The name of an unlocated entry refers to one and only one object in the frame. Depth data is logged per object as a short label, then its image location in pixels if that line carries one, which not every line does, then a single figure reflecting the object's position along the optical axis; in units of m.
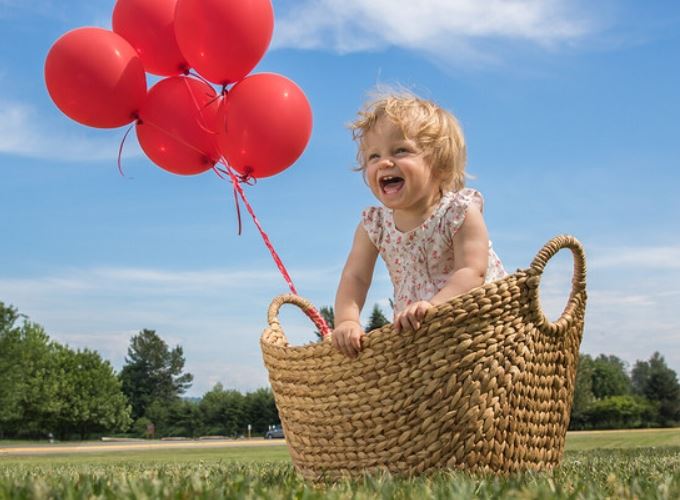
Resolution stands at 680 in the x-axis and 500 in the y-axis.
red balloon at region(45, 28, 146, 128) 5.08
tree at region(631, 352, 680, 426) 48.75
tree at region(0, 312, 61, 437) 35.29
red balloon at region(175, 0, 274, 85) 4.98
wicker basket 2.41
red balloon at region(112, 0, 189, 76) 5.48
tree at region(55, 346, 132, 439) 48.56
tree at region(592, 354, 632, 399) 67.44
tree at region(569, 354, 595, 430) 45.28
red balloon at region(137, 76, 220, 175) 5.48
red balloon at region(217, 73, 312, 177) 5.12
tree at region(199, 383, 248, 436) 50.09
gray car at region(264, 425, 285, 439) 41.97
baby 2.92
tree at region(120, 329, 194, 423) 70.19
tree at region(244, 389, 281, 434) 48.59
